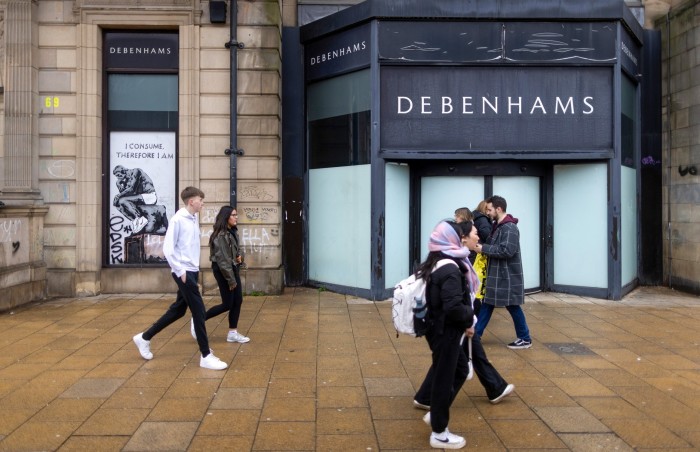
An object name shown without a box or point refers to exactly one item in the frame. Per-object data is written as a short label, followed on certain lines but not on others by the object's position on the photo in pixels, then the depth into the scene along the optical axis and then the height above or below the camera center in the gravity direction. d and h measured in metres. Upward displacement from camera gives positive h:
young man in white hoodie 6.37 -0.34
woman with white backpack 4.33 -0.57
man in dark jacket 7.15 -0.49
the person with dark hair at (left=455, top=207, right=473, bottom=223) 6.43 +0.17
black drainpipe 11.01 +2.18
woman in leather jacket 7.16 -0.39
